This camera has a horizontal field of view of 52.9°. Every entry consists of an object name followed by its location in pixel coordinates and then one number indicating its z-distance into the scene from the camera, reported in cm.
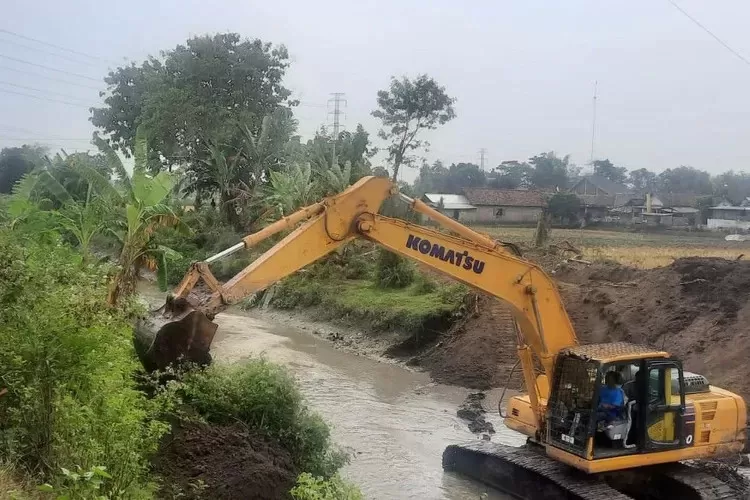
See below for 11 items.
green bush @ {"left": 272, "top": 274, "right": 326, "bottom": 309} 2419
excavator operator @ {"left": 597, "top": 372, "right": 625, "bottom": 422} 856
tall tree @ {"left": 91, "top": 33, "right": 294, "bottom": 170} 3519
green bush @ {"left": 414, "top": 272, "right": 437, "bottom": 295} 2173
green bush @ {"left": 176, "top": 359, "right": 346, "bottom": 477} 860
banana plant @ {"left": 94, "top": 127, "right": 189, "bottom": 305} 1109
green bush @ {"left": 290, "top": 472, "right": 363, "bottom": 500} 531
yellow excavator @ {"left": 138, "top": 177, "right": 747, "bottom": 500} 841
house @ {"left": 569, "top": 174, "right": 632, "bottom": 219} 4956
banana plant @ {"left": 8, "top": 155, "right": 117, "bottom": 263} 1141
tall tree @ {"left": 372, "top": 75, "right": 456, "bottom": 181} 4034
